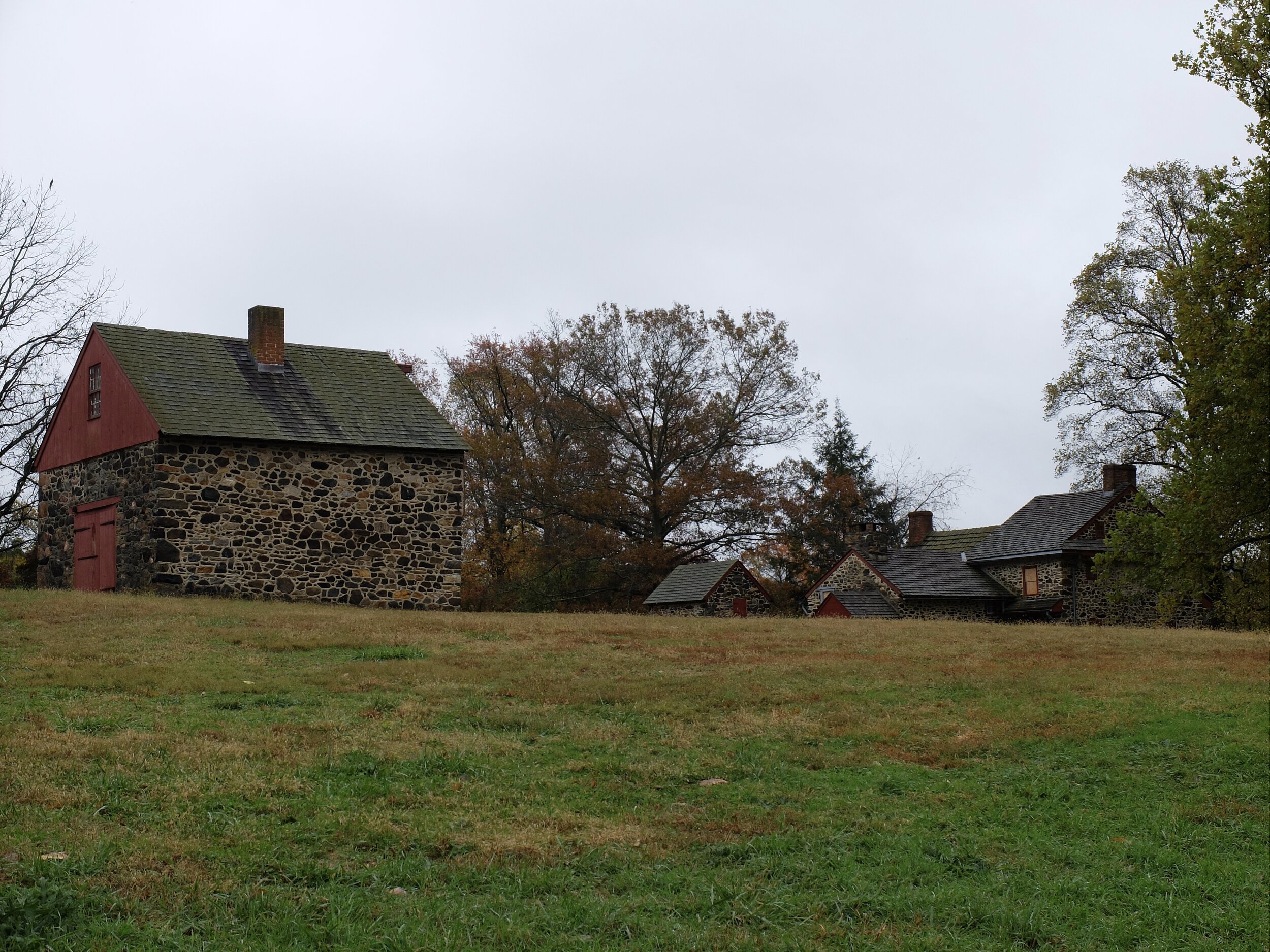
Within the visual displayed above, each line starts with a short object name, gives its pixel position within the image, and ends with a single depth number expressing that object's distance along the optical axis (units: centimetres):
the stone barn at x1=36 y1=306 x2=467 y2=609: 2422
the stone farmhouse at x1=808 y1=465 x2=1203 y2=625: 4431
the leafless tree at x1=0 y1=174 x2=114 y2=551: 3434
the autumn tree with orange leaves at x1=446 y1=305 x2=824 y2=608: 4684
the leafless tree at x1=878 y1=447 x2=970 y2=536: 6072
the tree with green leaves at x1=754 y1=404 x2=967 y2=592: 4912
